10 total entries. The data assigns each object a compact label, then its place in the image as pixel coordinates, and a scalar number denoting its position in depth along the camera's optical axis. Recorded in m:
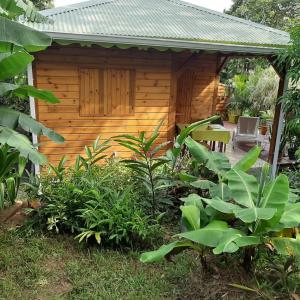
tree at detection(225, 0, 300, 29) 19.61
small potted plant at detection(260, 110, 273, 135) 11.05
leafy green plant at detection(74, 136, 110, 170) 4.38
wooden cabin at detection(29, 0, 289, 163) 5.58
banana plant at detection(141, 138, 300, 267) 2.35
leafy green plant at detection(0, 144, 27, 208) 3.76
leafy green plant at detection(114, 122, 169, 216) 3.99
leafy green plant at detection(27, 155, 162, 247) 3.53
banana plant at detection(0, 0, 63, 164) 2.82
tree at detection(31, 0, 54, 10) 17.58
